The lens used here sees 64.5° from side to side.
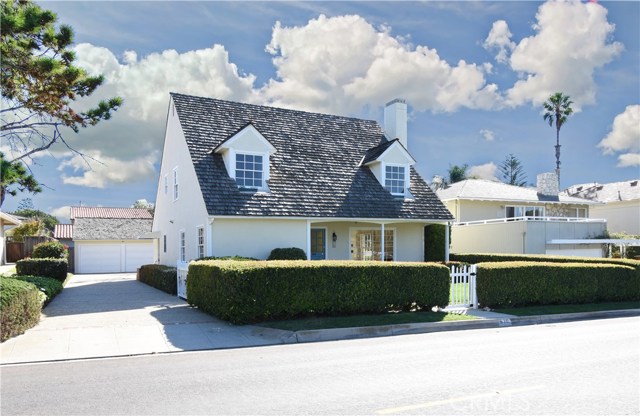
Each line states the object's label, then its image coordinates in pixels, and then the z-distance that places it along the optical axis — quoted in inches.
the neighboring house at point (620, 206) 1726.1
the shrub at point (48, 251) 1069.1
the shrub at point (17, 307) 416.5
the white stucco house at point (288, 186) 788.6
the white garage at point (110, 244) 1519.4
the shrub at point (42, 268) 896.9
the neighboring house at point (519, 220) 1152.8
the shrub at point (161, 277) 774.5
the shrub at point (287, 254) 773.9
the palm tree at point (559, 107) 2103.8
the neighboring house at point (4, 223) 1278.2
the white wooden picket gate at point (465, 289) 608.7
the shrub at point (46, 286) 636.1
